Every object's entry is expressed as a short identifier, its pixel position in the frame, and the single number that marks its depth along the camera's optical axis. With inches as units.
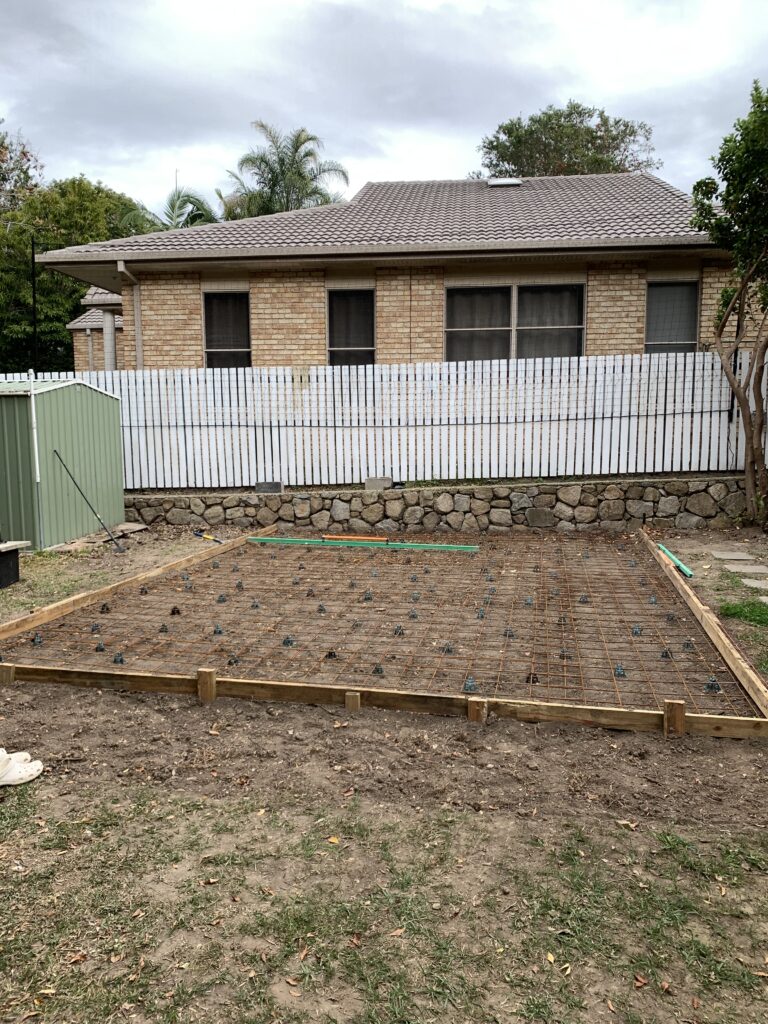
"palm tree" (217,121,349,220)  1163.3
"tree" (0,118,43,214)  1240.2
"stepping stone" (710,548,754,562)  324.2
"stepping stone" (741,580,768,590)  267.4
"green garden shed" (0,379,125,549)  324.2
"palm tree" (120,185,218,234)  1215.6
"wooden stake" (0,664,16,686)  173.0
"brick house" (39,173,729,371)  468.8
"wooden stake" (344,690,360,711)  154.7
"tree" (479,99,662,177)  1344.7
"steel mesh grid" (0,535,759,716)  173.0
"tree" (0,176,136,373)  1070.4
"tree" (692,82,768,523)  343.9
